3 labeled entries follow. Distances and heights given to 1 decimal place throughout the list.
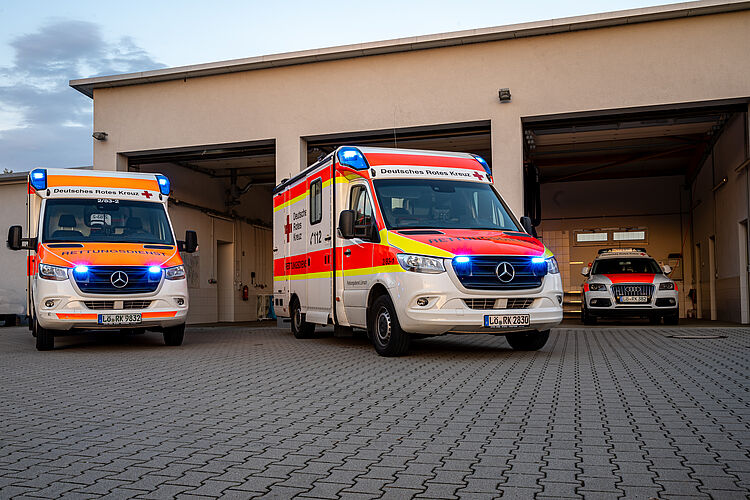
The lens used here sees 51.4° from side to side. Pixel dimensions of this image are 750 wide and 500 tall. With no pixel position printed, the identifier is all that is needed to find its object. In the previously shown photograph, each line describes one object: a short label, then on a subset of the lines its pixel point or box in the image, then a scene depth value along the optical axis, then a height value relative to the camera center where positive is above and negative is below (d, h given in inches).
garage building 633.6 +168.8
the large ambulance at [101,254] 449.7 +25.0
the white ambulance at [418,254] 363.9 +19.4
